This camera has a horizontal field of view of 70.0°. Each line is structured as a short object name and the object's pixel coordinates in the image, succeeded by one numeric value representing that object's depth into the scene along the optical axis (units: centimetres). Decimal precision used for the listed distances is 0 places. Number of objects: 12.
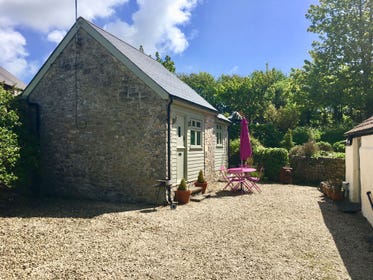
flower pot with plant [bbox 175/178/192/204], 964
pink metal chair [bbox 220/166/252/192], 1184
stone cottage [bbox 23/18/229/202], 950
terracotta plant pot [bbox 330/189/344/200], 1024
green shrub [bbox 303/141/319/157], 1547
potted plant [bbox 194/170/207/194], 1152
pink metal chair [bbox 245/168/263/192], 1198
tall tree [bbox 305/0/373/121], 2123
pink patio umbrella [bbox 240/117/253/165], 1284
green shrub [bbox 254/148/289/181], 1579
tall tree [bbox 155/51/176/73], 2958
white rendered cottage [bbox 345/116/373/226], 727
